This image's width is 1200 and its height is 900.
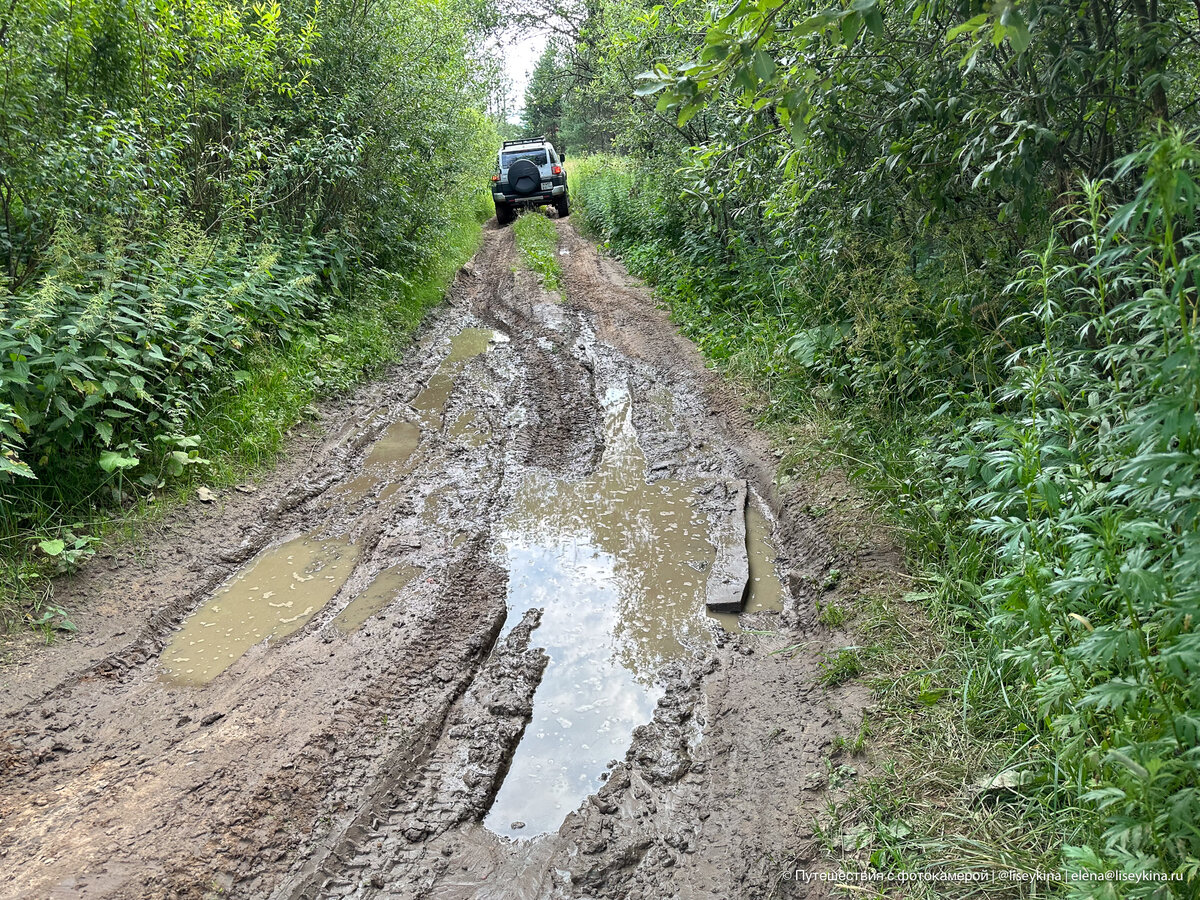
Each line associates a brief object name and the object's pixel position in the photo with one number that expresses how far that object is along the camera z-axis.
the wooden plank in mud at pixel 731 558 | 4.04
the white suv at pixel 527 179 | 18.25
